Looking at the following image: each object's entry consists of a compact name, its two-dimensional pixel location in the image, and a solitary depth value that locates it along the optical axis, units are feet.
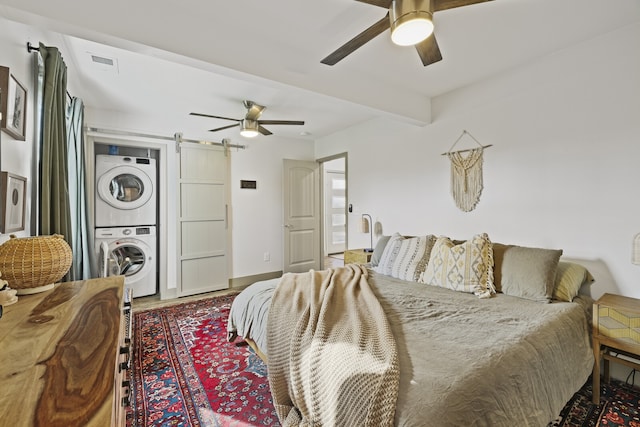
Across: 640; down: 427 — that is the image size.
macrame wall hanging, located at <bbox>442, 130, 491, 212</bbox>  9.77
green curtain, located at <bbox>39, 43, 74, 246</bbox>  6.22
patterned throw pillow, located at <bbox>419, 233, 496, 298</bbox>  7.45
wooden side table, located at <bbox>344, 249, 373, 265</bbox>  11.91
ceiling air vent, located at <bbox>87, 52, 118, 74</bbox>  7.94
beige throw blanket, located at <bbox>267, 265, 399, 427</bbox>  3.68
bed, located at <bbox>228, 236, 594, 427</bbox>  3.54
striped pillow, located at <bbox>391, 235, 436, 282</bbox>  8.65
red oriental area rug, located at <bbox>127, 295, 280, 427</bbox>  5.81
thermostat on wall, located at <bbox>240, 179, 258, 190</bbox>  15.35
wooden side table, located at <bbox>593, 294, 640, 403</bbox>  5.79
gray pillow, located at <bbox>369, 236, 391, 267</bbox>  10.40
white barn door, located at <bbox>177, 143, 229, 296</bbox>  13.53
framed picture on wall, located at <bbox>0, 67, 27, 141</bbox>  4.60
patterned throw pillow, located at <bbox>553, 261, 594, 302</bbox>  6.88
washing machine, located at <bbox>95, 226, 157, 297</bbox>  12.25
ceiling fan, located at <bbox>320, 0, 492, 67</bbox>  4.69
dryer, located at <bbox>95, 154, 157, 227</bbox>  12.07
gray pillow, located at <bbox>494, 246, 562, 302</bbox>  6.86
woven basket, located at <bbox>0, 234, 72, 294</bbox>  4.12
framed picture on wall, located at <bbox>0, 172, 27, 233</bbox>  4.65
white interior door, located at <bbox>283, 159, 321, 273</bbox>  16.57
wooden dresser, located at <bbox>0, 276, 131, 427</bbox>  1.87
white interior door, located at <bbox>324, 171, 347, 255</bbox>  24.13
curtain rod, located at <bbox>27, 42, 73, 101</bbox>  6.01
